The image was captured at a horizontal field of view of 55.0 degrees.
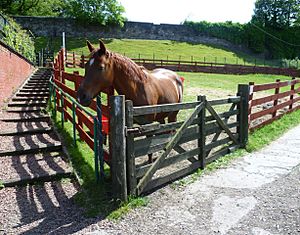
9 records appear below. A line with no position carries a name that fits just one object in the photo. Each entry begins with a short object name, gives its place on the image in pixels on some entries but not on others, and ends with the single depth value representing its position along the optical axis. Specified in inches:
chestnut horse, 162.9
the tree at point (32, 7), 1910.9
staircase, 185.2
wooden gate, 152.5
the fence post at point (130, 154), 153.7
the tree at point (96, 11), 1978.3
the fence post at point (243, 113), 258.1
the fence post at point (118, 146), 148.8
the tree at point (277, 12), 2484.0
